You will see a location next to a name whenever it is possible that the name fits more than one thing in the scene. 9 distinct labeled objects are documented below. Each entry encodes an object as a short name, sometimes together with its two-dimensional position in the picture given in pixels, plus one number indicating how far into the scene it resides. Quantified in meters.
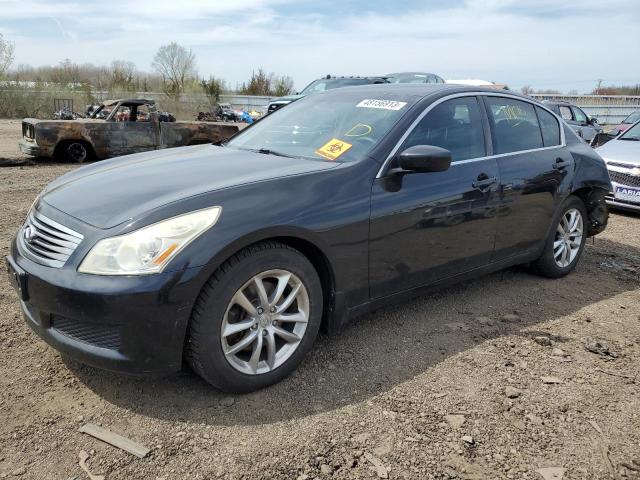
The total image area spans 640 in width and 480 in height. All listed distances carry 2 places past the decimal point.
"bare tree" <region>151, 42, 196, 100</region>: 43.72
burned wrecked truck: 11.16
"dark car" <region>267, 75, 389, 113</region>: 14.32
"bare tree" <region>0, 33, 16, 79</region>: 29.34
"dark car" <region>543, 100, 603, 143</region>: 15.73
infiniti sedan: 2.51
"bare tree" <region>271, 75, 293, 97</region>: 48.03
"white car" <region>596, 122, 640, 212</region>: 7.77
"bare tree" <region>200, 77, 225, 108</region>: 40.94
